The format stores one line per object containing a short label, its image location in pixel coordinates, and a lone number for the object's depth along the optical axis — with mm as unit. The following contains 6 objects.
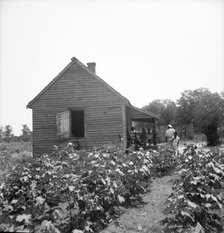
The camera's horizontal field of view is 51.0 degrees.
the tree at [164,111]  56631
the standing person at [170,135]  12305
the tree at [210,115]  22750
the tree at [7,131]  54569
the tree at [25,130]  56325
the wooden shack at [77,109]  13883
